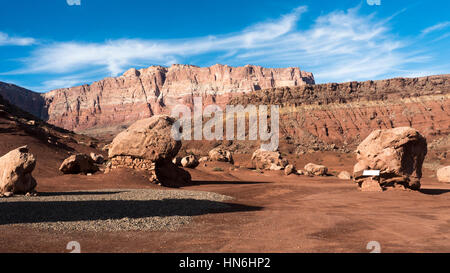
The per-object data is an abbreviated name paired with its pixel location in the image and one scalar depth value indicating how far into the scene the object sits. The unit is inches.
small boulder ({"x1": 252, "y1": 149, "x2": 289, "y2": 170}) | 1437.0
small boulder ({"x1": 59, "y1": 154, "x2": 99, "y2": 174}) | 833.5
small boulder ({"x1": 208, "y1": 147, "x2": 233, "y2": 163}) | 1524.6
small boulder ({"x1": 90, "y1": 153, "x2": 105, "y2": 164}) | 1193.7
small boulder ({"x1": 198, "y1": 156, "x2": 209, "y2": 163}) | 1487.3
